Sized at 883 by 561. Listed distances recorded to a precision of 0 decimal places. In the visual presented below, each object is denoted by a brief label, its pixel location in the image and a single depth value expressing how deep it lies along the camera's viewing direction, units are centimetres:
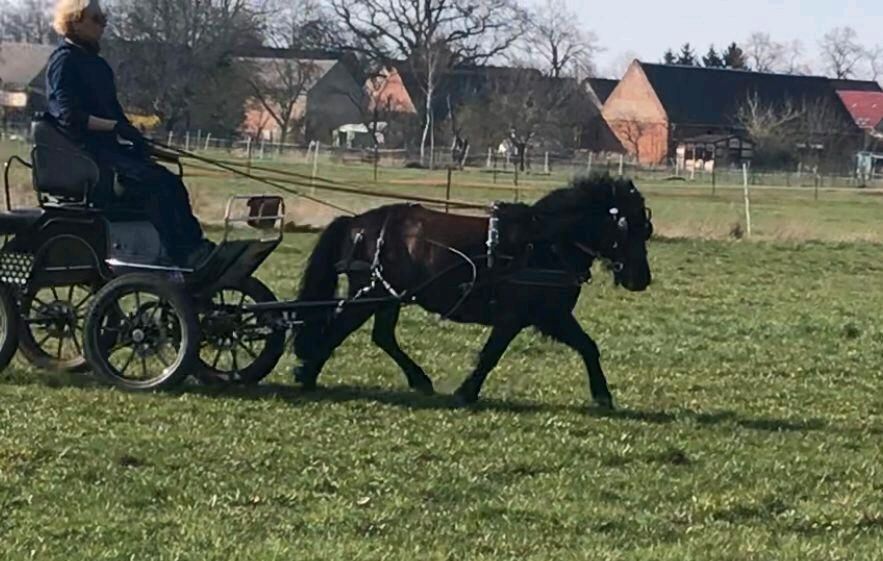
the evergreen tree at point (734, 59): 11612
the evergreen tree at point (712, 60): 11606
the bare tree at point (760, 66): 12231
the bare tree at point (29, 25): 10894
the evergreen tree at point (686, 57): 11788
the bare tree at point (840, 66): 12950
